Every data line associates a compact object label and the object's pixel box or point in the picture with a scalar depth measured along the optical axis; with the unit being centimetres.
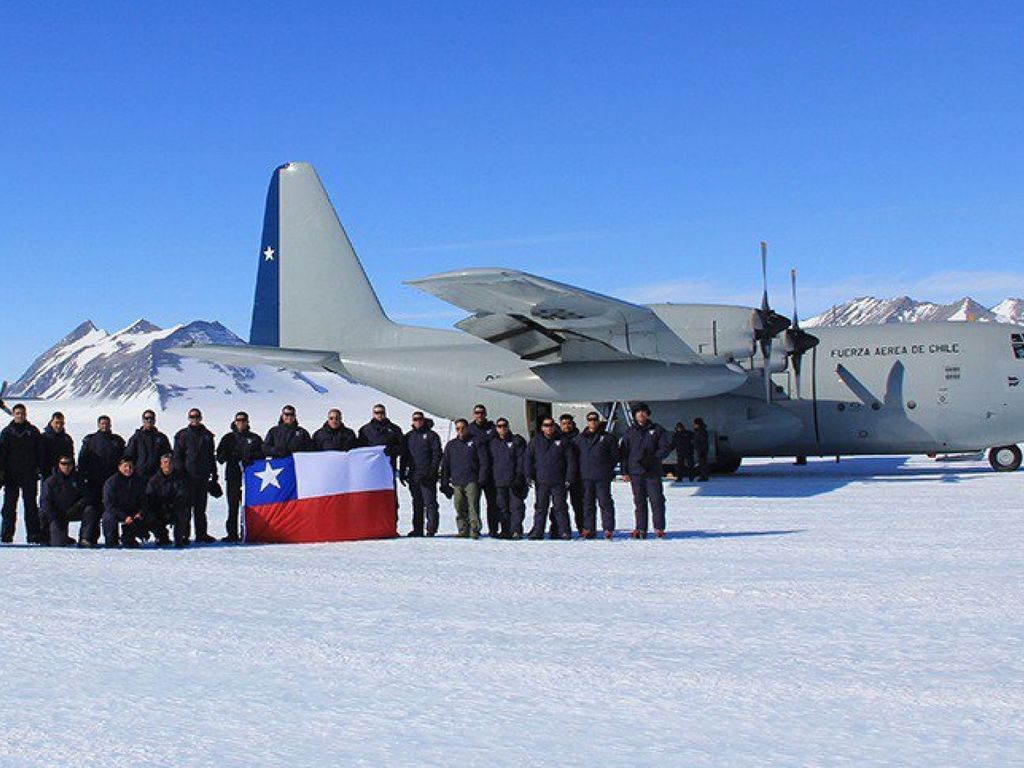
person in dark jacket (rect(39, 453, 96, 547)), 1159
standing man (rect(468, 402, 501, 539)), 1250
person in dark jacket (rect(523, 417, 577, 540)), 1210
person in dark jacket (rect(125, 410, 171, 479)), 1202
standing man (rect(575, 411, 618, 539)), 1210
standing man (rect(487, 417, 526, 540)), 1225
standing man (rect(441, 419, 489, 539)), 1239
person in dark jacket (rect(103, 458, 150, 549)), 1152
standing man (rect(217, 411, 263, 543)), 1305
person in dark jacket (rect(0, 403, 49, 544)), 1198
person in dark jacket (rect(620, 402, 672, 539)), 1208
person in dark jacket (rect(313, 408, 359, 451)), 1327
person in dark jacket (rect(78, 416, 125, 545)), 1189
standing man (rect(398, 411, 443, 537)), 1272
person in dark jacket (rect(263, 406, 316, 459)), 1314
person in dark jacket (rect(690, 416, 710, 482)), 2095
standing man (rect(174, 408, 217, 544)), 1234
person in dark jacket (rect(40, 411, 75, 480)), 1221
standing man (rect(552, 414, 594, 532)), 1243
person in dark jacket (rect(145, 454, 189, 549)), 1175
